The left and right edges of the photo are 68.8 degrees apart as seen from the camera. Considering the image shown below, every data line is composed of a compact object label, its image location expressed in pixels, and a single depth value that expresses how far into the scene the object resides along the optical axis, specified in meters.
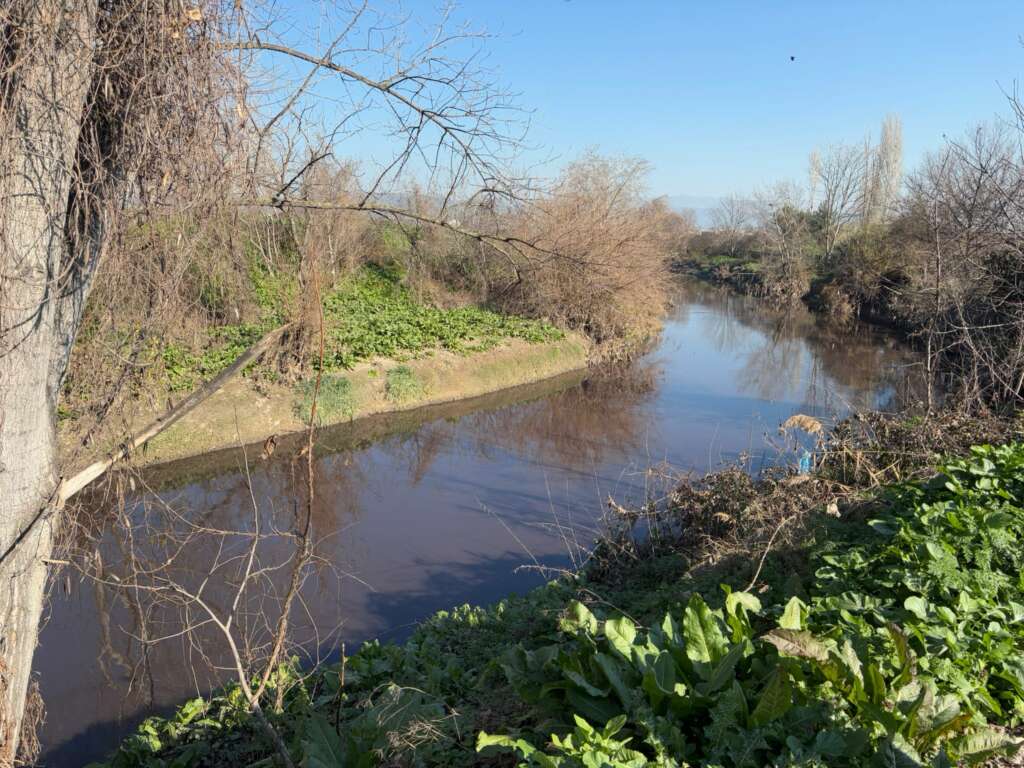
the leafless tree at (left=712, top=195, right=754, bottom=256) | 55.37
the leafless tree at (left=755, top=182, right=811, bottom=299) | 38.97
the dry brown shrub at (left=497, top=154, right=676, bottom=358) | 22.28
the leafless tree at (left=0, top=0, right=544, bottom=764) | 2.81
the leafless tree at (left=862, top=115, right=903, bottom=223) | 42.97
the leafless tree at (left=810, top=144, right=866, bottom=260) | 44.44
